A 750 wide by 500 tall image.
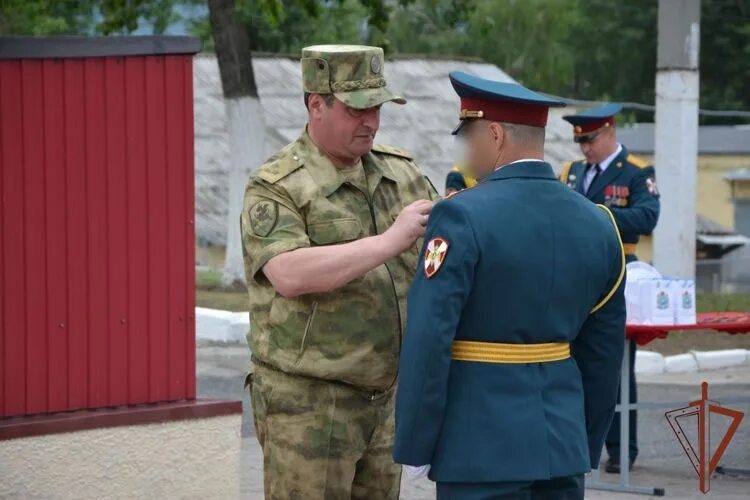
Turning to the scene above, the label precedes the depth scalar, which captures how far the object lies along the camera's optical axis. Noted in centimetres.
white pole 1780
